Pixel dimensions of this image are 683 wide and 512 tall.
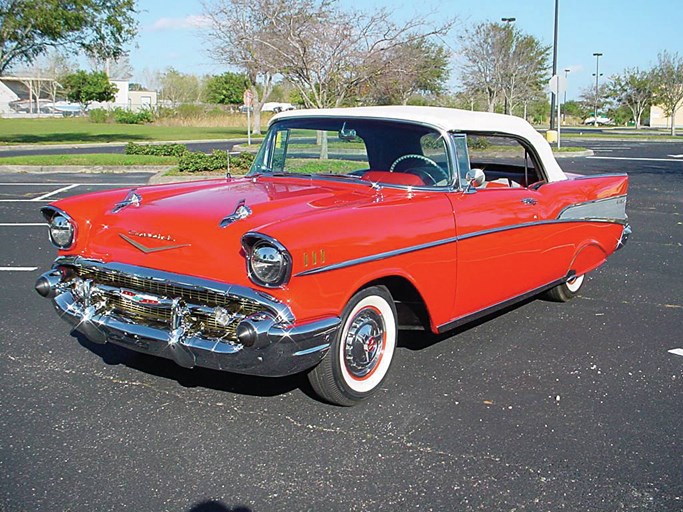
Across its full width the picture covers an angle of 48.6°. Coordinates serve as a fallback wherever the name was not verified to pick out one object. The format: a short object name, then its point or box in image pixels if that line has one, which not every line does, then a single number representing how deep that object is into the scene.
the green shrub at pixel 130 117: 56.50
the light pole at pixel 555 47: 30.30
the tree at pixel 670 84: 42.53
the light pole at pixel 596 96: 75.03
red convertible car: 3.65
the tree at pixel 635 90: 50.09
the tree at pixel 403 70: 19.62
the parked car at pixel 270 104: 80.06
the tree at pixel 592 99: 82.62
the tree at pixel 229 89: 68.12
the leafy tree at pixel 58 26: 25.80
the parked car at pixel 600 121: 79.86
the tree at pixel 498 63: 34.69
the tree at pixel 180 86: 96.77
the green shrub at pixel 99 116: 57.25
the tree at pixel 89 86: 68.50
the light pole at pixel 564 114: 77.22
